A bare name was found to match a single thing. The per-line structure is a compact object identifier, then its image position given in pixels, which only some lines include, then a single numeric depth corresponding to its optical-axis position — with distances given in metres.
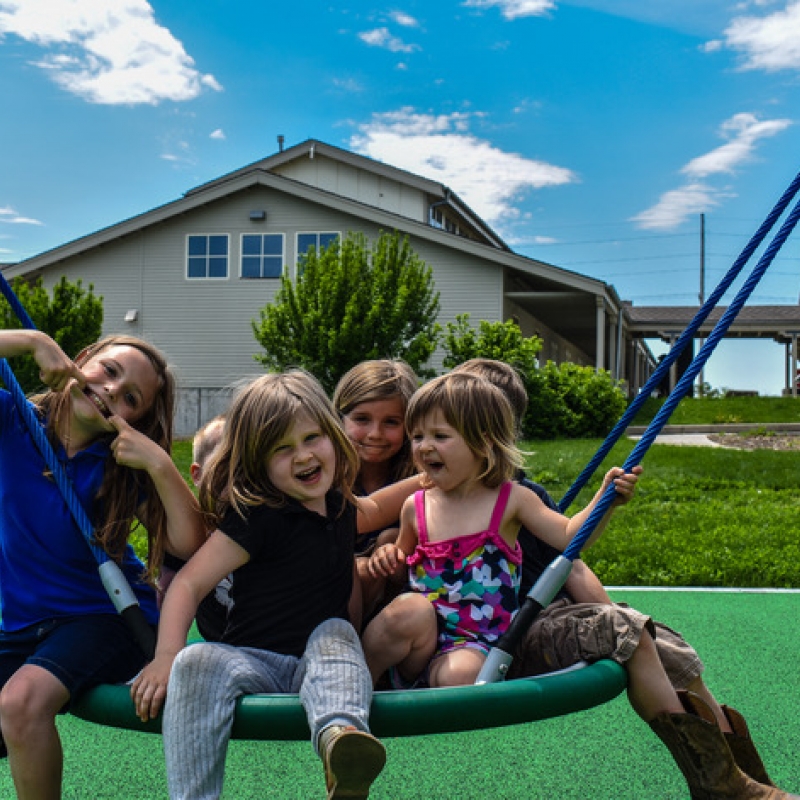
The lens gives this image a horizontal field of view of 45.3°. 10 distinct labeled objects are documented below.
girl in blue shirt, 1.99
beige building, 19.84
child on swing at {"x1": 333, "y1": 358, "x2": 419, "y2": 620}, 2.80
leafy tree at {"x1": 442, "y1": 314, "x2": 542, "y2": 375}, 16.22
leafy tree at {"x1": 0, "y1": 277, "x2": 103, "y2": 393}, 16.50
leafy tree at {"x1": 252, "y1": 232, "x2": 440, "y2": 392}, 15.58
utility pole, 47.12
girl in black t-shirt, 1.76
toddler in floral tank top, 2.12
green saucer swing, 1.73
